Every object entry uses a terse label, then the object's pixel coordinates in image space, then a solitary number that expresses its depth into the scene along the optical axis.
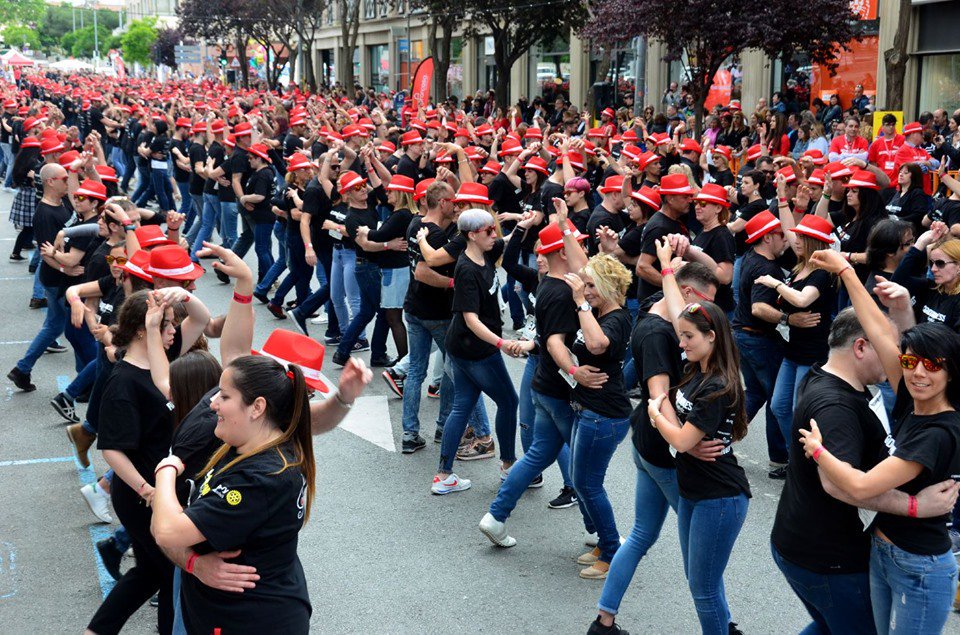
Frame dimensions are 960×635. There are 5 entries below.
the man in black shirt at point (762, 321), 7.48
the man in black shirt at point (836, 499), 4.02
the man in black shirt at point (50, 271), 9.12
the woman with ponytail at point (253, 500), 3.47
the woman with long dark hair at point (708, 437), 4.49
